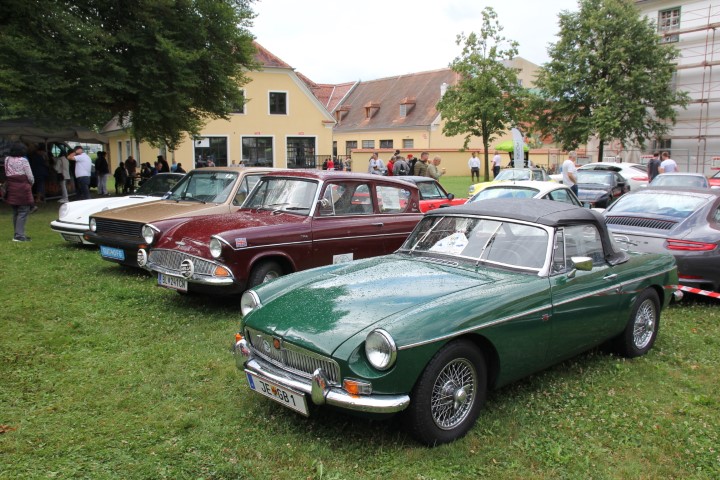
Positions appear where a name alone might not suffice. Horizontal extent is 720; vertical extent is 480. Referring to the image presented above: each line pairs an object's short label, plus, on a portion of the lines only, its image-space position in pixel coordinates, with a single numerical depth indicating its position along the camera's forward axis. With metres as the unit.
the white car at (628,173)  22.20
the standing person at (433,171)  18.02
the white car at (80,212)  10.55
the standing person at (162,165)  19.11
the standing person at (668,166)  19.19
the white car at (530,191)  10.80
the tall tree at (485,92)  31.23
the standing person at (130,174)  20.59
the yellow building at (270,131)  38.69
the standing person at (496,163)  33.03
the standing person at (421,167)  18.62
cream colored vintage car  8.52
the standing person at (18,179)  10.93
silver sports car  7.25
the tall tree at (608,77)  31.70
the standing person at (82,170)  16.89
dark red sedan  6.52
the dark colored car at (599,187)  17.22
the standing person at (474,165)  34.79
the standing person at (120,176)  21.95
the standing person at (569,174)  14.86
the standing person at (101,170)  21.17
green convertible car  3.57
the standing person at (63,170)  18.74
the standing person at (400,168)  21.83
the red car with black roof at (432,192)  12.54
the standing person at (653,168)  21.11
